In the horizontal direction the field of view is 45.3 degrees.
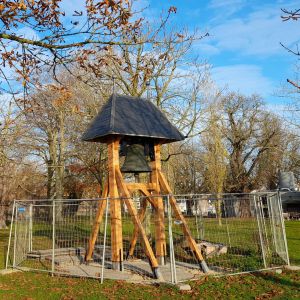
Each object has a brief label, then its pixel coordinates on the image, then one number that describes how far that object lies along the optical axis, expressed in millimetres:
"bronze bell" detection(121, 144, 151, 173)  9873
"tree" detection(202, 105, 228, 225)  26655
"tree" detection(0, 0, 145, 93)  5867
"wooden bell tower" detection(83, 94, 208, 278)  9414
